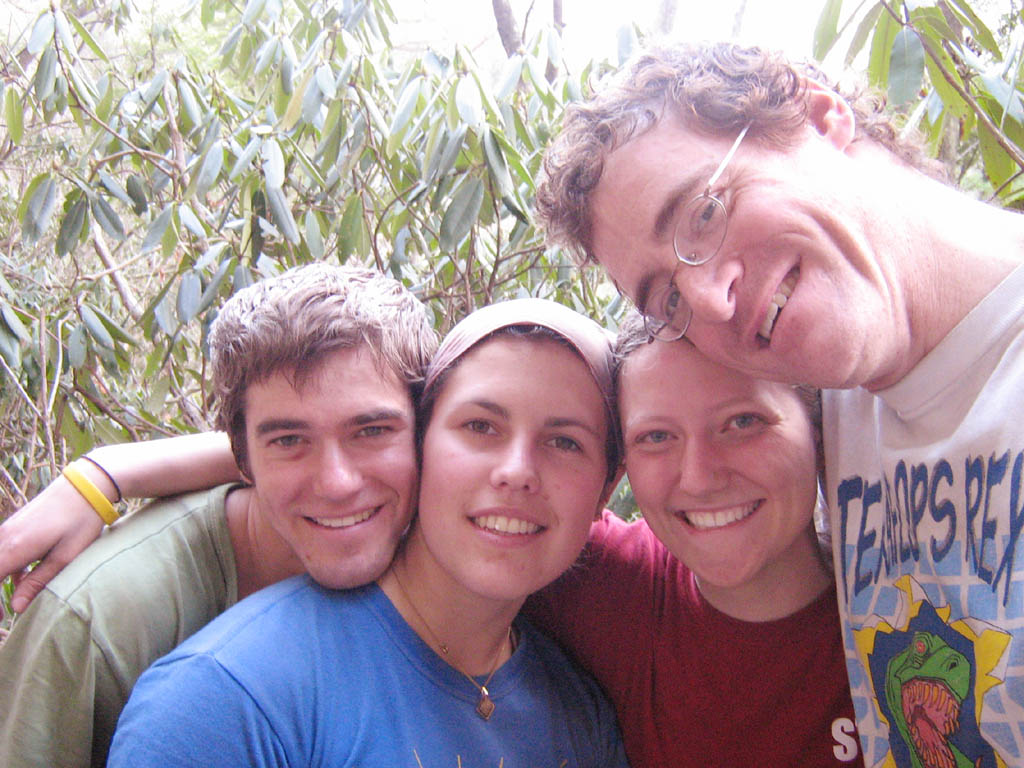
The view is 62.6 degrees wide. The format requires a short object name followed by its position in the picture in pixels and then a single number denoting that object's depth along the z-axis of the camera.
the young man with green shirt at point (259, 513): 1.25
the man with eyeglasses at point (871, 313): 1.07
